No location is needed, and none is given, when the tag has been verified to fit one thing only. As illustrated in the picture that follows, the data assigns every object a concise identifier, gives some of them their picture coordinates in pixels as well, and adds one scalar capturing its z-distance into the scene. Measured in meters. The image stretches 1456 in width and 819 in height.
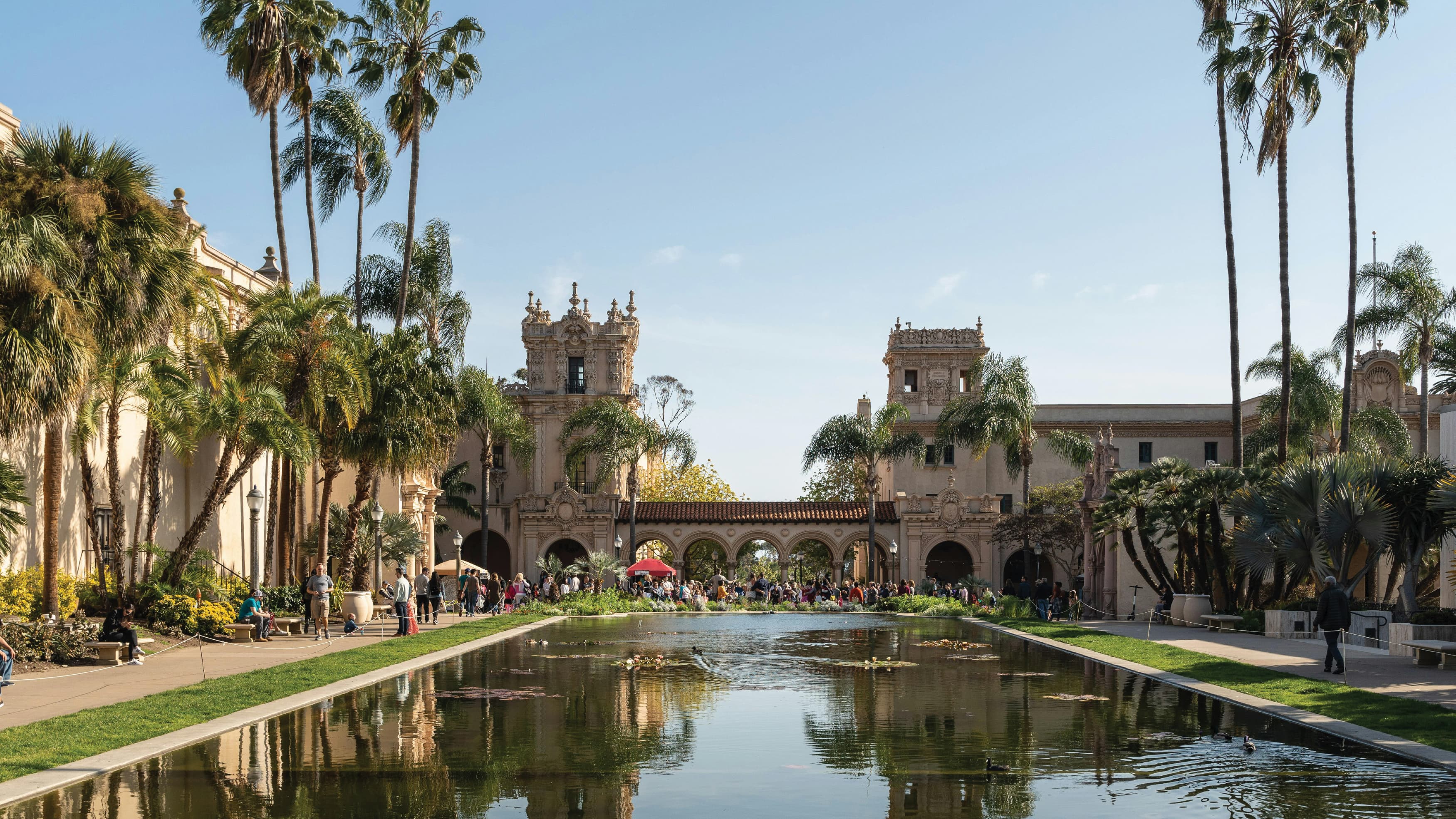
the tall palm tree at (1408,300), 42.16
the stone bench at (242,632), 25.58
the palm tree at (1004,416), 54.69
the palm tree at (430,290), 47.84
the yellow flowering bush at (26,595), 22.62
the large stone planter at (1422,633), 21.52
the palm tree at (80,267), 18.73
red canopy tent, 51.16
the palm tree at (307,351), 28.77
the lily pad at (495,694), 15.53
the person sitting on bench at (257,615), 25.34
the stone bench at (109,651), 20.14
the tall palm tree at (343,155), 40.16
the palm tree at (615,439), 57.72
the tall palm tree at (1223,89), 35.31
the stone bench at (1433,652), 18.69
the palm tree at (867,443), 58.88
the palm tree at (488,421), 55.06
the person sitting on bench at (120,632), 20.42
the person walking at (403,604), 28.19
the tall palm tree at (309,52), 33.59
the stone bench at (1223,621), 29.47
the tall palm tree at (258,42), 32.25
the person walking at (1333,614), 18.19
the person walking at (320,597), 26.42
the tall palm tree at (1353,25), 33.56
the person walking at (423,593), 33.91
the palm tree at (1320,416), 52.19
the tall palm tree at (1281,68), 33.81
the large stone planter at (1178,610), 32.34
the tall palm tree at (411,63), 37.09
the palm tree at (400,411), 33.41
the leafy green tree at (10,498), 20.11
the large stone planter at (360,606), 29.64
